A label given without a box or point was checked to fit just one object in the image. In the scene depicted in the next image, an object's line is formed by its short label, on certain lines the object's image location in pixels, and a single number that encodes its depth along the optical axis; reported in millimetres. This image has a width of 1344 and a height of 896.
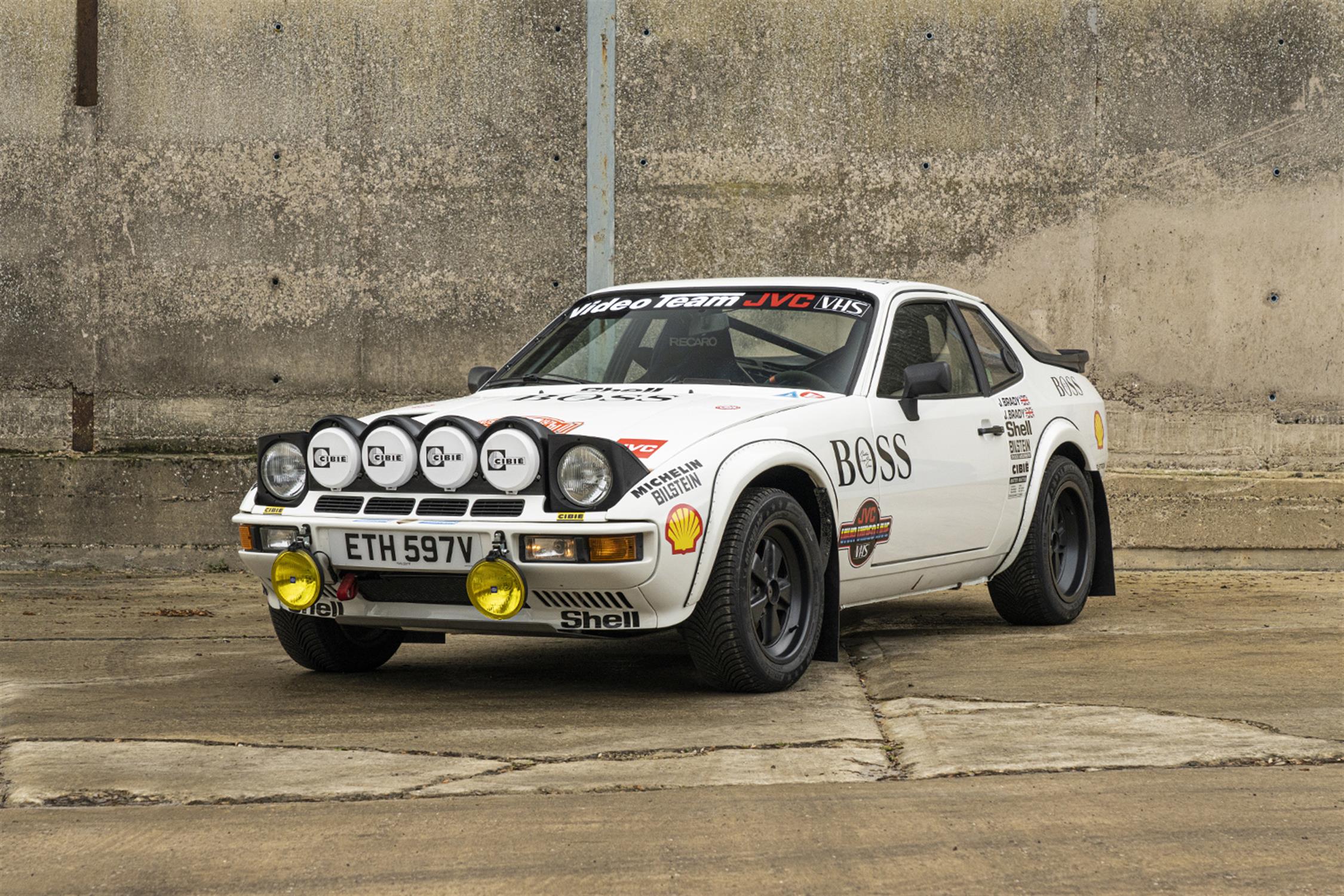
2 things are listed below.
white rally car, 9430
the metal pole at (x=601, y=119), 20344
